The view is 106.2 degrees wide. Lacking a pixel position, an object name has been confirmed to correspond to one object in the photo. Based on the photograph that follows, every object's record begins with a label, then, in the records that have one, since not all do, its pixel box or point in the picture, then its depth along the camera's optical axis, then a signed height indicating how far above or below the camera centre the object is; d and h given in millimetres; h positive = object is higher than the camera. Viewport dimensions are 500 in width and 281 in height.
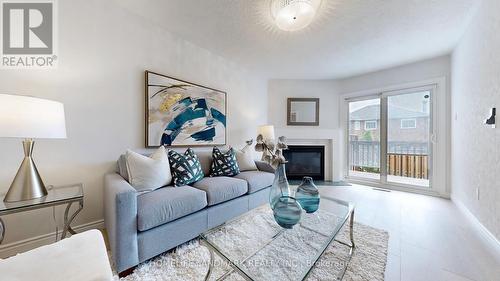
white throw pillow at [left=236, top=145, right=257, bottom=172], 2721 -309
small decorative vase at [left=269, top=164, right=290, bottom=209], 1455 -371
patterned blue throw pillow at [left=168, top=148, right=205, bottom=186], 1927 -302
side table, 1195 -422
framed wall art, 2236 +366
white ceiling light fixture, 1690 +1208
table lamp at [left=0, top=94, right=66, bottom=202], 1135 +85
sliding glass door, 3213 +37
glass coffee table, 1002 -650
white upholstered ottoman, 710 -510
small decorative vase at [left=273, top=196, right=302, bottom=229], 1310 -518
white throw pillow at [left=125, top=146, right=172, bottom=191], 1634 -290
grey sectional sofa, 1260 -594
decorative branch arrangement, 1430 -90
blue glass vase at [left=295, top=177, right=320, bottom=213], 1479 -461
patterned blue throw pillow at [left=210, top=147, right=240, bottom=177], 2391 -326
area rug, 1273 -923
